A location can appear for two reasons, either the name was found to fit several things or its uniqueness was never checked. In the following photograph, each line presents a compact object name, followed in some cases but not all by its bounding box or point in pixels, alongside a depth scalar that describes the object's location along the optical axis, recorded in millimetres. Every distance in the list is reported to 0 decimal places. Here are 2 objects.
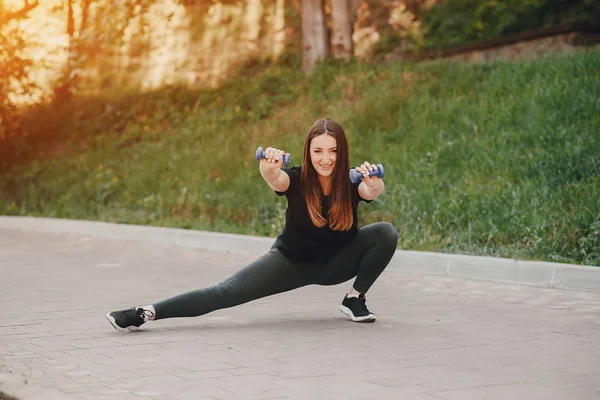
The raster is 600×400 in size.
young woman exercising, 6750
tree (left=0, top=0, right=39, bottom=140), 20125
